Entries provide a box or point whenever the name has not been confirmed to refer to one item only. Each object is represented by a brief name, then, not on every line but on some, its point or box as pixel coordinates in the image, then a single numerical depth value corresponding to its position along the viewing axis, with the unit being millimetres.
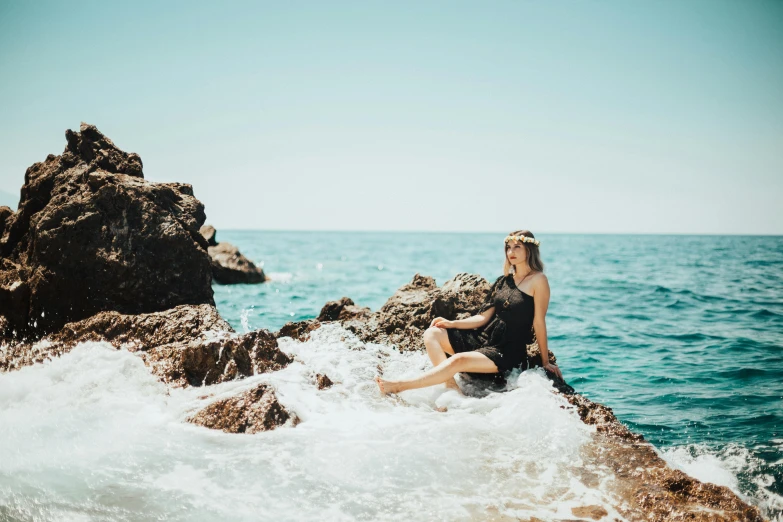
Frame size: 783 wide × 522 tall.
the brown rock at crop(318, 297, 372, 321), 9492
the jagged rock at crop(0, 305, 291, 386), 6074
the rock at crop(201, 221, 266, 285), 25219
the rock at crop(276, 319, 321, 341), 8562
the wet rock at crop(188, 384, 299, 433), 5117
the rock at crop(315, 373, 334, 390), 6137
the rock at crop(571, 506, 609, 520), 3959
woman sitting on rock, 6297
